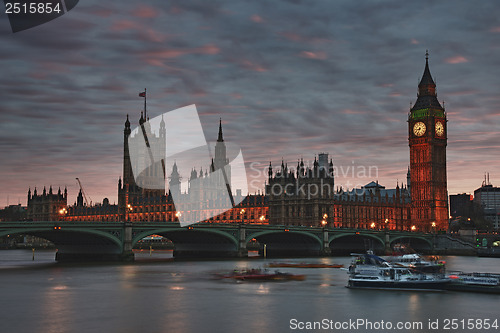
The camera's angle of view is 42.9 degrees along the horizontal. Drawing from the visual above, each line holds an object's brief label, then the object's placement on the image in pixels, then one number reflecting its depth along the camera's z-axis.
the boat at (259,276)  73.31
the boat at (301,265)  95.56
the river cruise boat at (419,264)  72.19
